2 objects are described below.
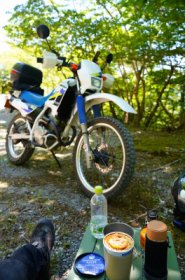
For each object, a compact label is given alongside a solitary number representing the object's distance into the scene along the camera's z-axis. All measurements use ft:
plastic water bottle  5.50
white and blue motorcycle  8.44
